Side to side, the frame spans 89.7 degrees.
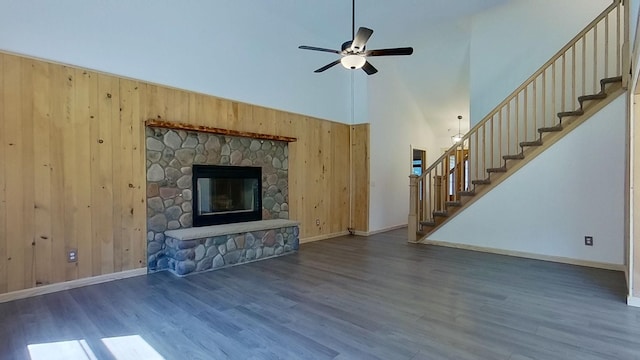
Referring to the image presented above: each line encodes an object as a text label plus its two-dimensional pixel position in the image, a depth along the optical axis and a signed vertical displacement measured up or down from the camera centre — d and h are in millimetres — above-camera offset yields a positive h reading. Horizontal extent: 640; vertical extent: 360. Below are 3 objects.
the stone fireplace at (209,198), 3984 -314
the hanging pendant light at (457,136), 8750 +1071
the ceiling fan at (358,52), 3242 +1323
